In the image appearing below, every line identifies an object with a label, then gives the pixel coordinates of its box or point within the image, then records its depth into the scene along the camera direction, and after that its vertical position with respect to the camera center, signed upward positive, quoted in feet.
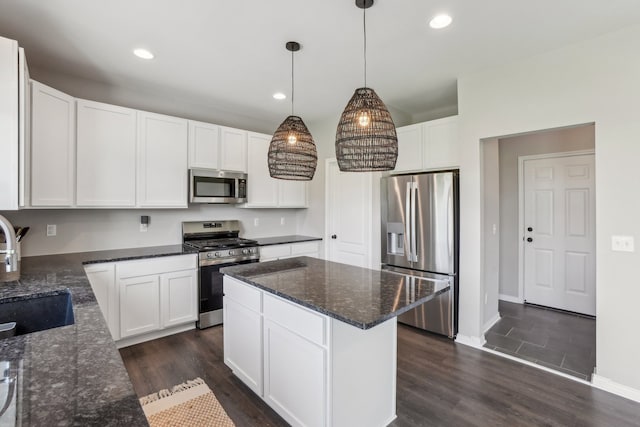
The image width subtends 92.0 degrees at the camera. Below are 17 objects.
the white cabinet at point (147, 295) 9.25 -2.65
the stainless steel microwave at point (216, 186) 11.86 +1.09
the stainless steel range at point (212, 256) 11.19 -1.65
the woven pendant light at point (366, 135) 5.88 +1.50
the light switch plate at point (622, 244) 7.39 -0.76
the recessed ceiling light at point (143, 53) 8.52 +4.49
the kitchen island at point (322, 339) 5.37 -2.49
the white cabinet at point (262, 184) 13.78 +1.38
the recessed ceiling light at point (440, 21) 7.03 +4.46
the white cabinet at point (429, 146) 10.88 +2.49
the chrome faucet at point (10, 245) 5.06 -0.54
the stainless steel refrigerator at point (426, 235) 10.48 -0.82
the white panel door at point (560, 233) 12.52 -0.86
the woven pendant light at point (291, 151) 7.30 +1.47
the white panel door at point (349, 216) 13.29 -0.14
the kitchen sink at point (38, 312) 5.29 -1.76
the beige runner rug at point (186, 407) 6.48 -4.35
